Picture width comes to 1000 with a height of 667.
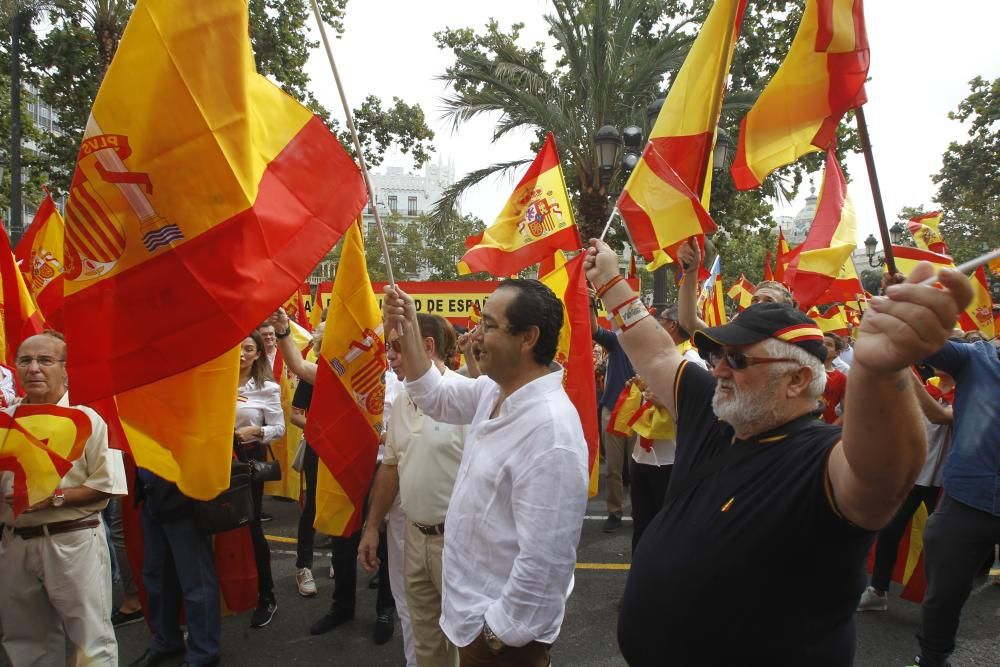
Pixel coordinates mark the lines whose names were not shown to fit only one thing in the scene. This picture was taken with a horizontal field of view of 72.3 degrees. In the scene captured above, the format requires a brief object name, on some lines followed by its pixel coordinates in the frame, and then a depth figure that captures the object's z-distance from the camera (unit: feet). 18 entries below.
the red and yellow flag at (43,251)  21.03
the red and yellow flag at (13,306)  13.38
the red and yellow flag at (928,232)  20.58
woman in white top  14.98
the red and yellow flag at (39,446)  9.87
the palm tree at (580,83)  39.81
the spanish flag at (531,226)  19.13
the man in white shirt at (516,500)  6.89
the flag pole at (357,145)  7.85
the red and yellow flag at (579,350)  15.51
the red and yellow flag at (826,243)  14.93
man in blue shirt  11.10
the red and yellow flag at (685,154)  10.18
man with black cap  4.57
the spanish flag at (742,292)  32.46
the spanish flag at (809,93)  9.14
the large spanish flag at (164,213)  7.72
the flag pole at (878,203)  6.15
